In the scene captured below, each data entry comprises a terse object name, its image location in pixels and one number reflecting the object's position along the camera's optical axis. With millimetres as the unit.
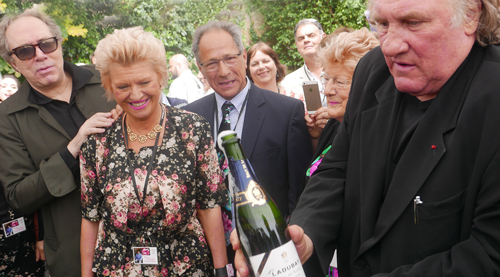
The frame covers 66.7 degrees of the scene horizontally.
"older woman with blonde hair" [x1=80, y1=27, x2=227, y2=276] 2031
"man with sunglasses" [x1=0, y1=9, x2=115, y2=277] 2363
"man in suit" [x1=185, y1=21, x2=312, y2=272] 2643
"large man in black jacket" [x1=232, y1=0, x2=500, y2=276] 1027
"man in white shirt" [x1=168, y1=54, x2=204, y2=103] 7086
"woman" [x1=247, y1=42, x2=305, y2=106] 4746
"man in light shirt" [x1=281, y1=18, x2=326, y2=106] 5285
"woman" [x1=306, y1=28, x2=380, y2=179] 2377
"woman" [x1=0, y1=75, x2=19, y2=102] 5724
